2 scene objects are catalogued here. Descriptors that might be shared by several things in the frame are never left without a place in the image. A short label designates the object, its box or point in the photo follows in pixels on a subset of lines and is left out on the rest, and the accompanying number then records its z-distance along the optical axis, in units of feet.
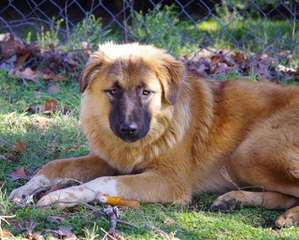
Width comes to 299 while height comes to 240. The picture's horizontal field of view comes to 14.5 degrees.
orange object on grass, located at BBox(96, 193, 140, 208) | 23.29
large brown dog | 24.54
